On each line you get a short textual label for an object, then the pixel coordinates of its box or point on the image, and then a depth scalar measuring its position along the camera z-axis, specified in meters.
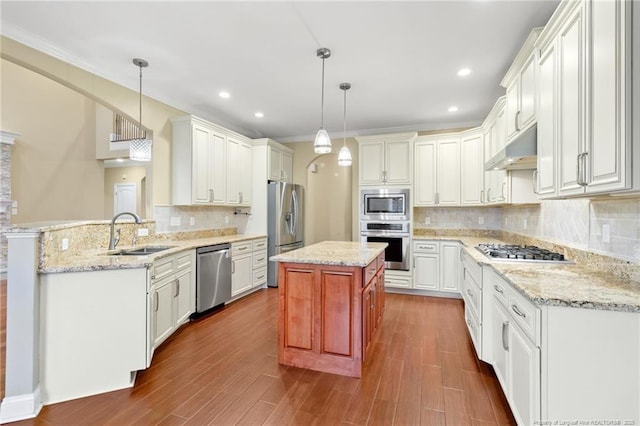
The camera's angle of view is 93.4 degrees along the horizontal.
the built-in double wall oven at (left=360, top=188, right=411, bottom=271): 4.78
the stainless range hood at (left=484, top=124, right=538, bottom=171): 2.38
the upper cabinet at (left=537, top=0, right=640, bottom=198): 1.29
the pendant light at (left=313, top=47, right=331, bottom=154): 2.80
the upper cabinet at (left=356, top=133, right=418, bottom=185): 4.87
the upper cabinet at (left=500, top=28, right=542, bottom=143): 2.31
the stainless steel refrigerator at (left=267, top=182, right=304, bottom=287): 5.18
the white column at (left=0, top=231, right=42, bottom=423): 1.92
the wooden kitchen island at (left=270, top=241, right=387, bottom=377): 2.41
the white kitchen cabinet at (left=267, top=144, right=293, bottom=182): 5.31
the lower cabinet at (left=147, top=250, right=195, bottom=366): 2.62
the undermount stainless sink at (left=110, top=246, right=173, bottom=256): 2.92
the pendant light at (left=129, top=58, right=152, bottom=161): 3.23
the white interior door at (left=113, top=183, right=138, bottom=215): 8.32
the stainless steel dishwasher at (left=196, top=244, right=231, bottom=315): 3.66
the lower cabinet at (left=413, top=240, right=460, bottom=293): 4.50
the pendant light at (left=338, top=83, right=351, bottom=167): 3.40
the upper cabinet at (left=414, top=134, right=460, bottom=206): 4.72
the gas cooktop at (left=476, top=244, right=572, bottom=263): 2.31
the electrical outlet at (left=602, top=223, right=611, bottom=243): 1.94
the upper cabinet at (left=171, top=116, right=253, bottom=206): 4.01
